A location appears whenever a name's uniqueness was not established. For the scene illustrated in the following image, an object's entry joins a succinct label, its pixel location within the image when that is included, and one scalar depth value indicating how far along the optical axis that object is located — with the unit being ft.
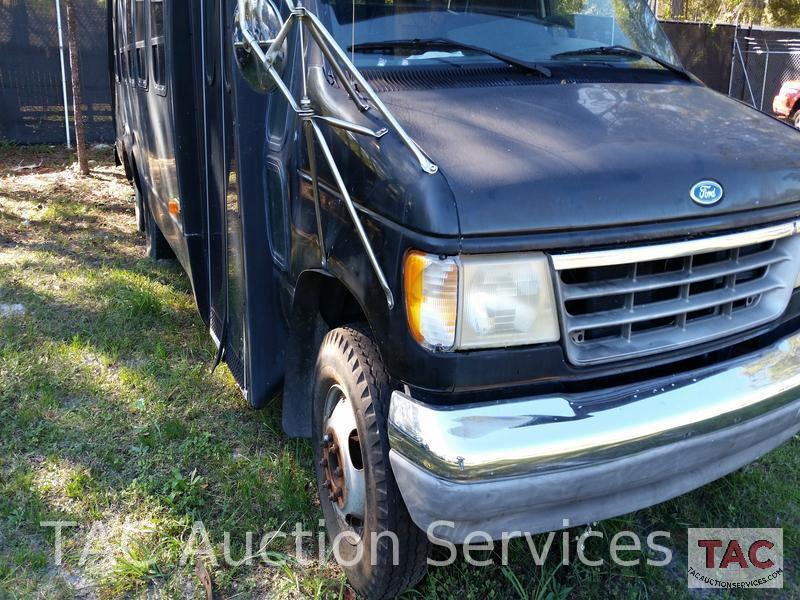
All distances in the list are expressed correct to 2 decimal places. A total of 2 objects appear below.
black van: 6.79
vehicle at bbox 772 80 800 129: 45.24
